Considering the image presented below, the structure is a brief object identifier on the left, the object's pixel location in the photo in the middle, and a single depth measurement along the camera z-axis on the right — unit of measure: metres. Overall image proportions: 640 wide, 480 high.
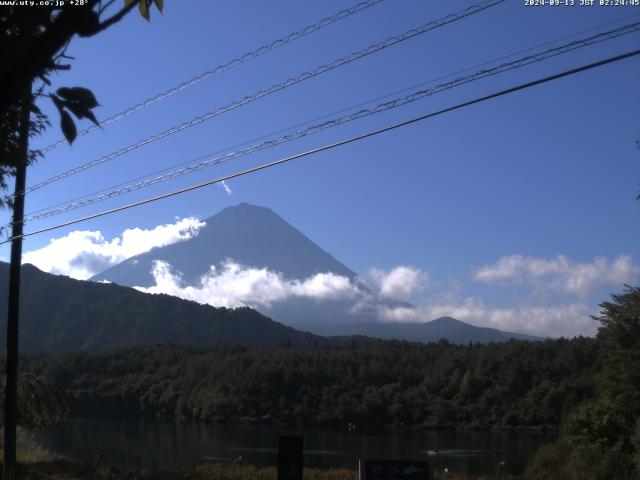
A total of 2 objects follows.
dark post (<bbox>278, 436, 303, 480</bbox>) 8.61
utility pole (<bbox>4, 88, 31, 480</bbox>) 16.34
